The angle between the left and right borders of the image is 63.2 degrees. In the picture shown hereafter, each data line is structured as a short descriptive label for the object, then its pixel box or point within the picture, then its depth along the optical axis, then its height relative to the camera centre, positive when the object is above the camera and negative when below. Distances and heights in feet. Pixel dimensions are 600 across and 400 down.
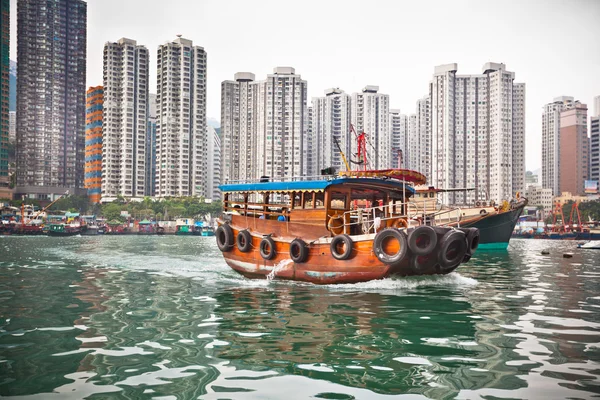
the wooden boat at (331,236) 39.37 -2.91
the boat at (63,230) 209.26 -12.03
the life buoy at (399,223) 45.65 -1.85
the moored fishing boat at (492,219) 107.86 -3.47
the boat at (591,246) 128.75 -11.06
